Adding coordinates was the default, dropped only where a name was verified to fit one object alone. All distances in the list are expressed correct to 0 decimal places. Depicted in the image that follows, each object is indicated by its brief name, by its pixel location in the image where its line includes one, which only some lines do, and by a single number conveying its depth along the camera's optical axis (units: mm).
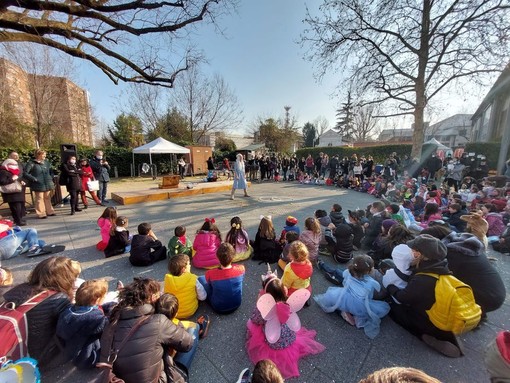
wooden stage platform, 8430
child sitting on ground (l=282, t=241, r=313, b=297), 2695
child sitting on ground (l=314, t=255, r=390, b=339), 2449
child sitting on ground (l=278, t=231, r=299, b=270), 3521
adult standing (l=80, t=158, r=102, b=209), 7133
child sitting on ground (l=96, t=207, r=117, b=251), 4211
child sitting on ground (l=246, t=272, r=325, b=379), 1939
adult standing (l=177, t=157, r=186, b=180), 16500
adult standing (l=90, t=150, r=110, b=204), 7789
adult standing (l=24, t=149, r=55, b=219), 5754
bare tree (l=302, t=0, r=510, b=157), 10305
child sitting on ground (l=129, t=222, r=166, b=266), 3672
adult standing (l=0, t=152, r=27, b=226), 4953
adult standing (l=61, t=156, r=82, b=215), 6508
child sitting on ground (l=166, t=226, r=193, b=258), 3738
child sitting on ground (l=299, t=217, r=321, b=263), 3814
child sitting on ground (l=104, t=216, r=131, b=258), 4070
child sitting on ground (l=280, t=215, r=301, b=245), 4043
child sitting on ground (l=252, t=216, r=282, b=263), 3896
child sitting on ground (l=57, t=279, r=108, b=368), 1727
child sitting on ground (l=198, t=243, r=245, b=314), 2588
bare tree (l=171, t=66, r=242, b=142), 22391
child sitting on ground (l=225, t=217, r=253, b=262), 3869
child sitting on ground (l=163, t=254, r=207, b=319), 2480
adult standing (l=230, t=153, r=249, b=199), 8664
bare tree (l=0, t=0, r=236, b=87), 5881
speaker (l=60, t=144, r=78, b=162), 7266
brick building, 15383
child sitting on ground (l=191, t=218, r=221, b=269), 3699
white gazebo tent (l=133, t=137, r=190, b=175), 13266
